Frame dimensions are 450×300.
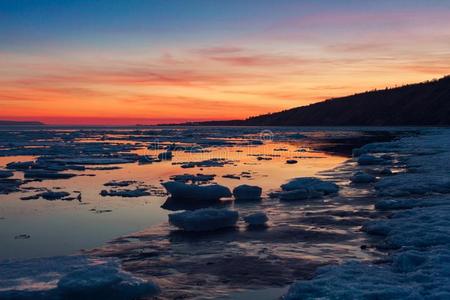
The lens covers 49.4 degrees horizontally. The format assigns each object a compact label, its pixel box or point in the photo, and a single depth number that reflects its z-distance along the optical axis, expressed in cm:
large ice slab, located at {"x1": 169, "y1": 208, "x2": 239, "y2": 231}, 840
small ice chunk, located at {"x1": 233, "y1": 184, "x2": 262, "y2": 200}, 1138
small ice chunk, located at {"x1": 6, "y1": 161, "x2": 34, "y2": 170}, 1873
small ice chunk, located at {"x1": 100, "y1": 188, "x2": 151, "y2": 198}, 1185
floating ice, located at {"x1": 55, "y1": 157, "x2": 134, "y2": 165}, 2077
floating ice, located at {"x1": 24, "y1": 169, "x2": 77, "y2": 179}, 1597
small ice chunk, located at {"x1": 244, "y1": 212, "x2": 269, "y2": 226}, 879
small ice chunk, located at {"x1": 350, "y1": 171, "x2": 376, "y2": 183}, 1438
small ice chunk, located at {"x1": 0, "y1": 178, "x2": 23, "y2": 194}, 1270
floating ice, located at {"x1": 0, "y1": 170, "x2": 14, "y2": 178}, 1587
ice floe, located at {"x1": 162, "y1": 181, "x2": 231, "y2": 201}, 1131
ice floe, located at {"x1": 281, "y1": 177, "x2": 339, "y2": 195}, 1230
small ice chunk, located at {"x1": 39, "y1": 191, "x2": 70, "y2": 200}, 1156
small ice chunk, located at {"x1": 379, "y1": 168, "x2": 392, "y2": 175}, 1677
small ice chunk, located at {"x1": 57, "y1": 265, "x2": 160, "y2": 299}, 517
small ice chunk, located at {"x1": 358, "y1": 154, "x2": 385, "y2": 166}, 2044
